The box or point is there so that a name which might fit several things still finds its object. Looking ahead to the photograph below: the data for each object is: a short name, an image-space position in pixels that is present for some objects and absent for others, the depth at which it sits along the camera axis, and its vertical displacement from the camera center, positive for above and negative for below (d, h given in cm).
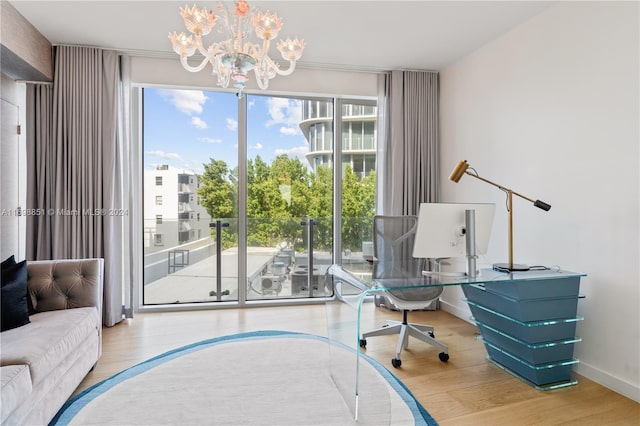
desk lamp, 240 -31
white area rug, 189 -108
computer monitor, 217 -12
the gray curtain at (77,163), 327 +42
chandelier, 208 +99
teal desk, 221 -66
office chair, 247 -40
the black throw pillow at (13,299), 200 -51
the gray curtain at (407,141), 399 +76
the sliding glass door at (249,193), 391 +18
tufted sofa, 157 -68
